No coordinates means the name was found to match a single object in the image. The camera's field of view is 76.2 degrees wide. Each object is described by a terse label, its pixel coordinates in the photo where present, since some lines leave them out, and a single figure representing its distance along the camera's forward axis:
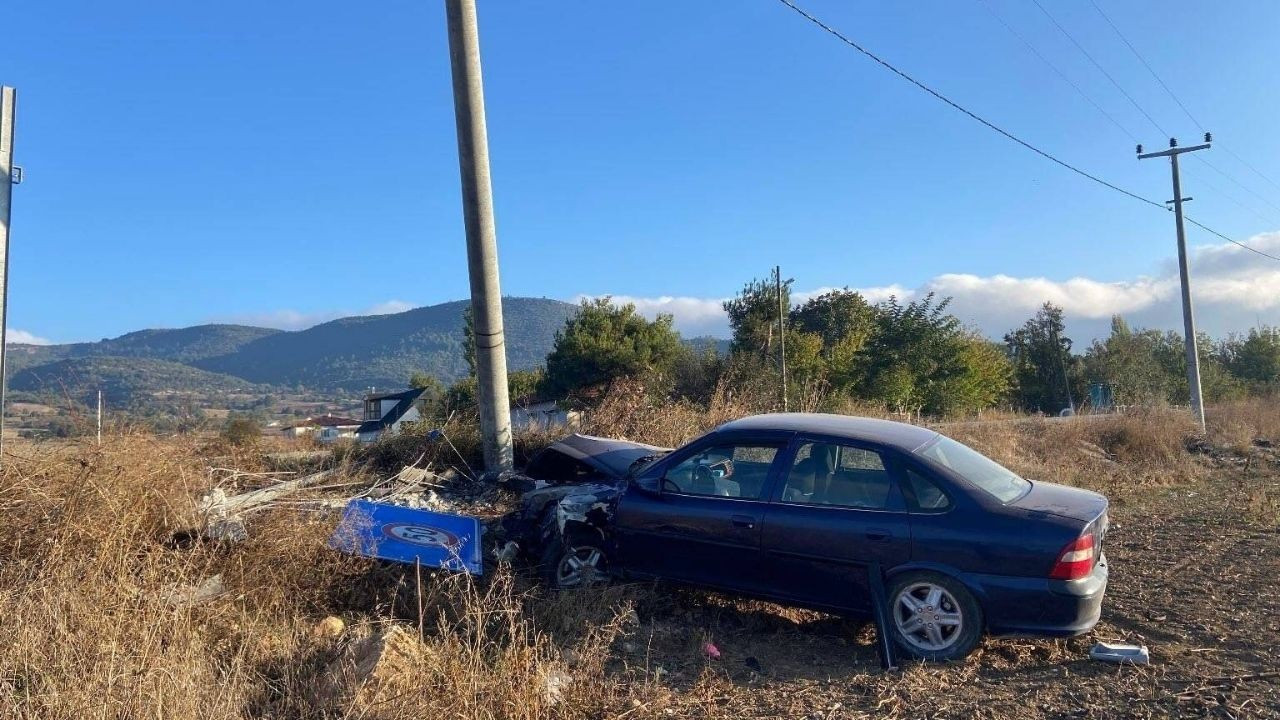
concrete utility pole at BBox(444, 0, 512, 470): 9.41
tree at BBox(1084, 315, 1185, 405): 36.09
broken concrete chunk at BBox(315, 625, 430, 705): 3.88
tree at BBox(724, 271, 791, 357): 31.00
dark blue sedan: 4.77
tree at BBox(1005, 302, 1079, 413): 48.62
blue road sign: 5.82
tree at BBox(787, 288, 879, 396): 43.43
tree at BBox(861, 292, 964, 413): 35.53
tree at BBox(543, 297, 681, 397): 37.62
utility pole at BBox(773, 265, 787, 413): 32.34
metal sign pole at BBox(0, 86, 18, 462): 6.46
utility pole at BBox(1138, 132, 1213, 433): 21.97
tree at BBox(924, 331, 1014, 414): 35.88
